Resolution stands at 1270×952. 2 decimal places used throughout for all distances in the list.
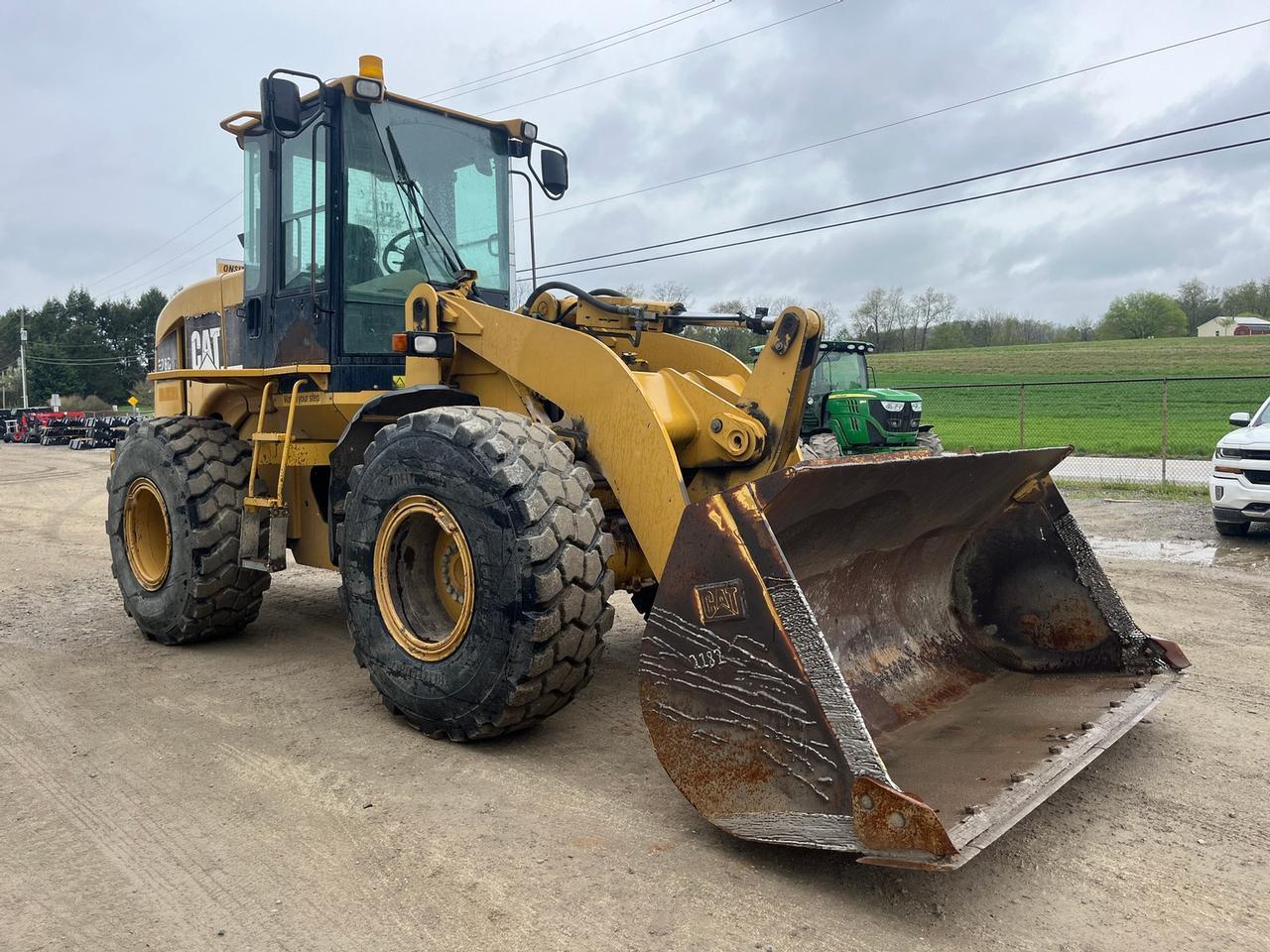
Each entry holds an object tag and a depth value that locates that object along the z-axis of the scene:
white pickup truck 9.51
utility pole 59.06
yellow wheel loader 2.99
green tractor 14.20
